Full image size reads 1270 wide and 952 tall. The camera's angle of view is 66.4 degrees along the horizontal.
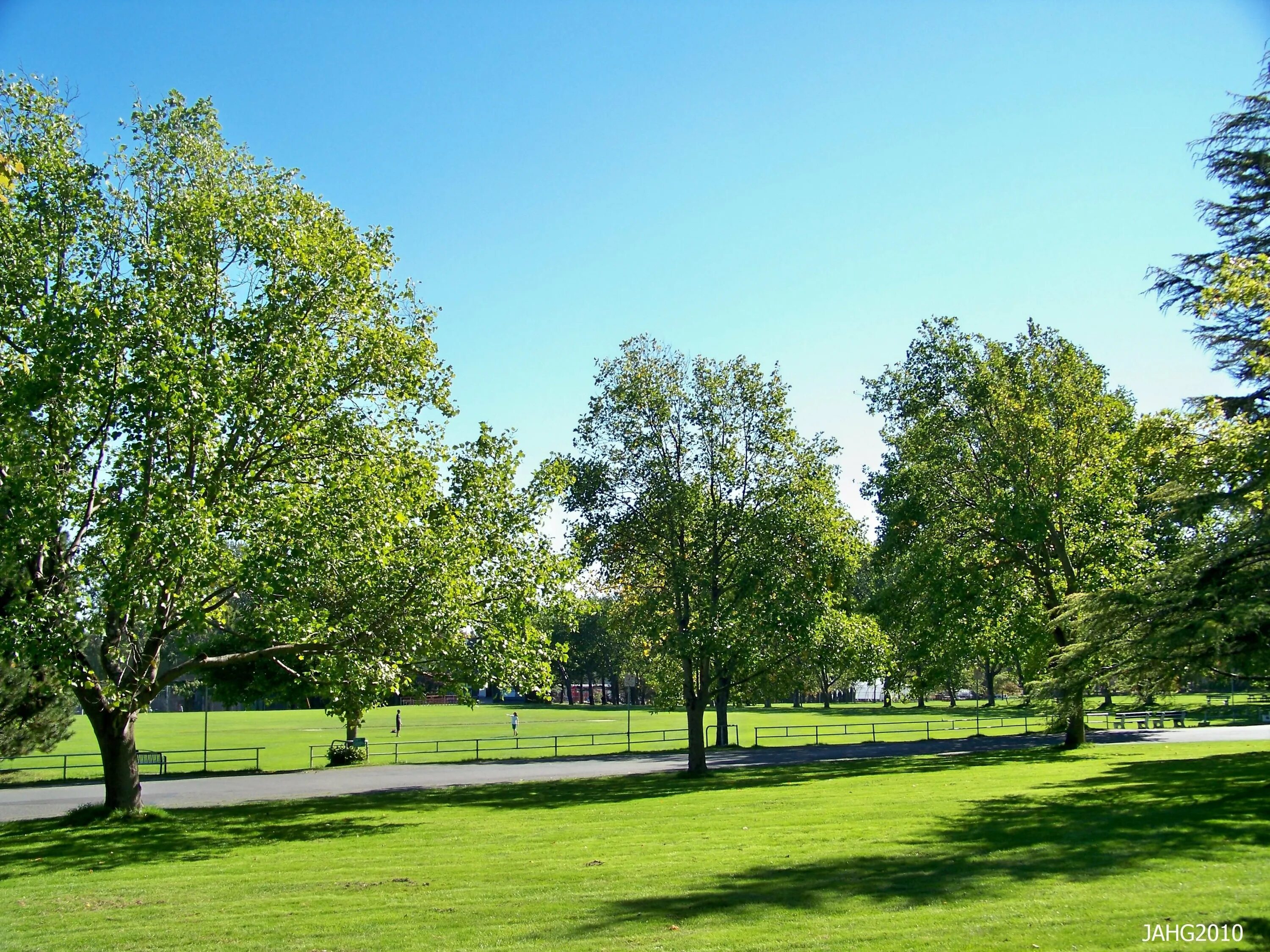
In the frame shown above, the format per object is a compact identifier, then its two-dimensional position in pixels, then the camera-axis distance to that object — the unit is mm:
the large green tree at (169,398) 16484
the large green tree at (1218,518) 14883
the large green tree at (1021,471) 31094
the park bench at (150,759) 35750
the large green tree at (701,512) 29328
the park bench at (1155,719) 48906
